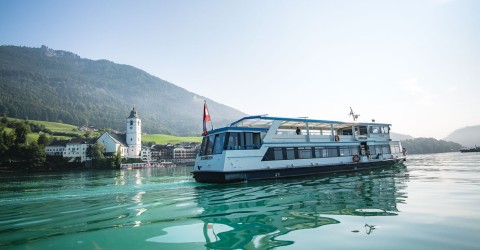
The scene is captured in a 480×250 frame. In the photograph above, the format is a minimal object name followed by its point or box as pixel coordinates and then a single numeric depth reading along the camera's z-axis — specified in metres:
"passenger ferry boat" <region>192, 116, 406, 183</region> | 18.16
